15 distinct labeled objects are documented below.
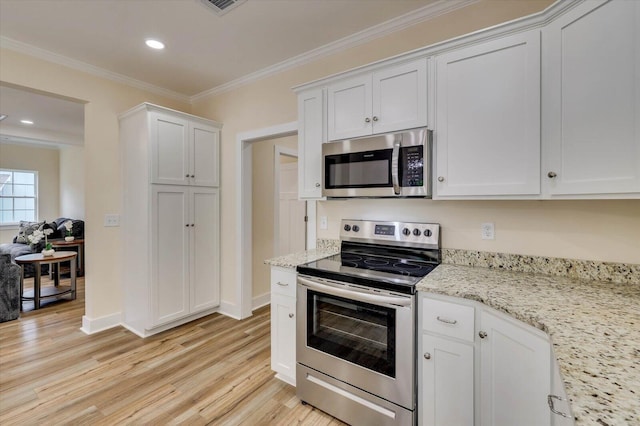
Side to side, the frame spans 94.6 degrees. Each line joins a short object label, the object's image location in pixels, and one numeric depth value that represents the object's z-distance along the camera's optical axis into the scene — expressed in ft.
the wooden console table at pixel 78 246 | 16.25
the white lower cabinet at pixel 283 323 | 6.82
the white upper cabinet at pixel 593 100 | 4.02
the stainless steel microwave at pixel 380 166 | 5.93
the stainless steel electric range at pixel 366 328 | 5.17
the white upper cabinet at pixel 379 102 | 6.08
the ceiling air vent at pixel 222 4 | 6.70
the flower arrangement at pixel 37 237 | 13.42
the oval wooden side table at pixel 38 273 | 12.10
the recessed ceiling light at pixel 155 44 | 8.33
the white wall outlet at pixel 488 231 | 6.16
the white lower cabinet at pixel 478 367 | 3.81
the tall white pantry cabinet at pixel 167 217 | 9.60
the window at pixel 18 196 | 20.84
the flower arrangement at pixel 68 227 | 16.28
